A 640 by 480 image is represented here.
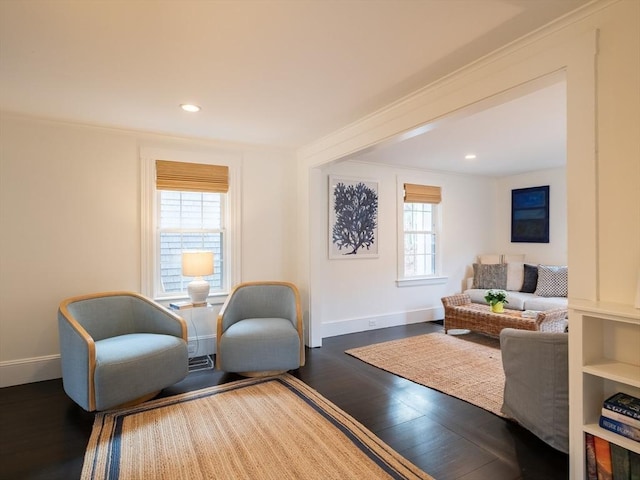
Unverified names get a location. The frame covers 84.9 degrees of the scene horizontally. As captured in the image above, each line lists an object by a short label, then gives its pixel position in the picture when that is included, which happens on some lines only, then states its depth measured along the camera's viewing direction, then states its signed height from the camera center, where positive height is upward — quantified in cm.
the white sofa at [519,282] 470 -64
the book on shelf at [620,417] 148 -78
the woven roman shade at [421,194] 534 +71
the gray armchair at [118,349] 249 -86
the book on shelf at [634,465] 150 -98
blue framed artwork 550 +40
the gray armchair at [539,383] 206 -90
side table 385 -106
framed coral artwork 472 +29
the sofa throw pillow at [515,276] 527 -56
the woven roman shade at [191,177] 372 +68
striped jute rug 194 -129
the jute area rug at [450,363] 295 -128
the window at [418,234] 532 +8
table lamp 349 -31
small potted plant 439 -78
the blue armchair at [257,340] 318 -93
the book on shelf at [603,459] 158 -100
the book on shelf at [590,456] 162 -101
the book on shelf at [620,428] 148 -83
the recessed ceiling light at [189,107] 292 +111
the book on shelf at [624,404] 151 -74
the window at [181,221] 369 +19
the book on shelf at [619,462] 153 -99
